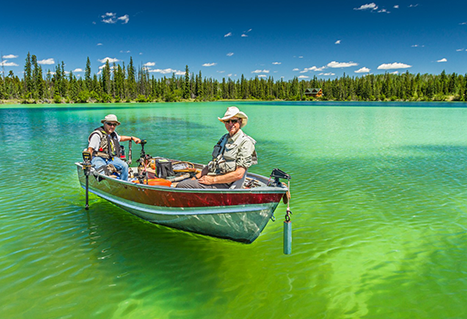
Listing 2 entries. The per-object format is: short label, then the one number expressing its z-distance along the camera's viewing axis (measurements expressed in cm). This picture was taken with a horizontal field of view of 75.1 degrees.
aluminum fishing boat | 549
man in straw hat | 567
